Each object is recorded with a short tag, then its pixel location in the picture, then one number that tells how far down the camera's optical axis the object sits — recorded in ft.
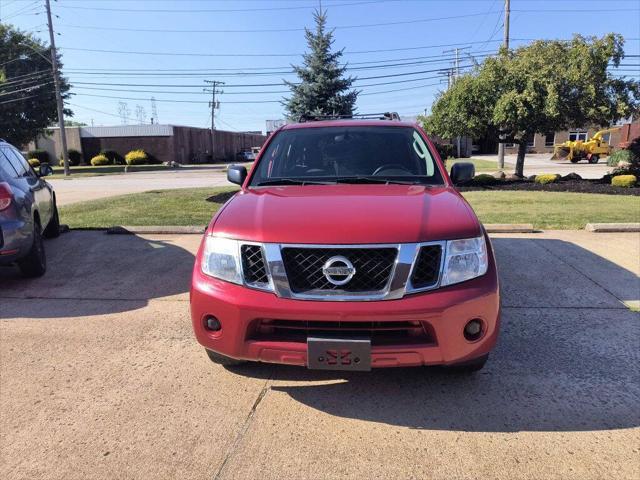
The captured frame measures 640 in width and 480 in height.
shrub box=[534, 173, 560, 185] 50.90
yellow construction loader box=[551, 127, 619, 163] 123.13
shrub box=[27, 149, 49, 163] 162.20
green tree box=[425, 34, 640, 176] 48.67
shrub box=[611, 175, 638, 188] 44.83
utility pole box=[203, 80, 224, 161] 215.31
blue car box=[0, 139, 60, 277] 16.75
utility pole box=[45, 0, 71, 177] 117.46
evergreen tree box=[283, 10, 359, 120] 62.88
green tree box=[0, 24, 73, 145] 134.62
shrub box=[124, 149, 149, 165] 159.22
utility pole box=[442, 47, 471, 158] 156.55
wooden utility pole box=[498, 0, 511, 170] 83.05
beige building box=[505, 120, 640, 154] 181.37
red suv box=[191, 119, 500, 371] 8.63
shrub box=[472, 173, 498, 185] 51.13
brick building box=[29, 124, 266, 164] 173.78
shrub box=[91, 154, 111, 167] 160.70
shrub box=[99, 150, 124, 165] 165.58
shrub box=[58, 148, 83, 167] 166.20
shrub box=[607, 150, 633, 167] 54.37
